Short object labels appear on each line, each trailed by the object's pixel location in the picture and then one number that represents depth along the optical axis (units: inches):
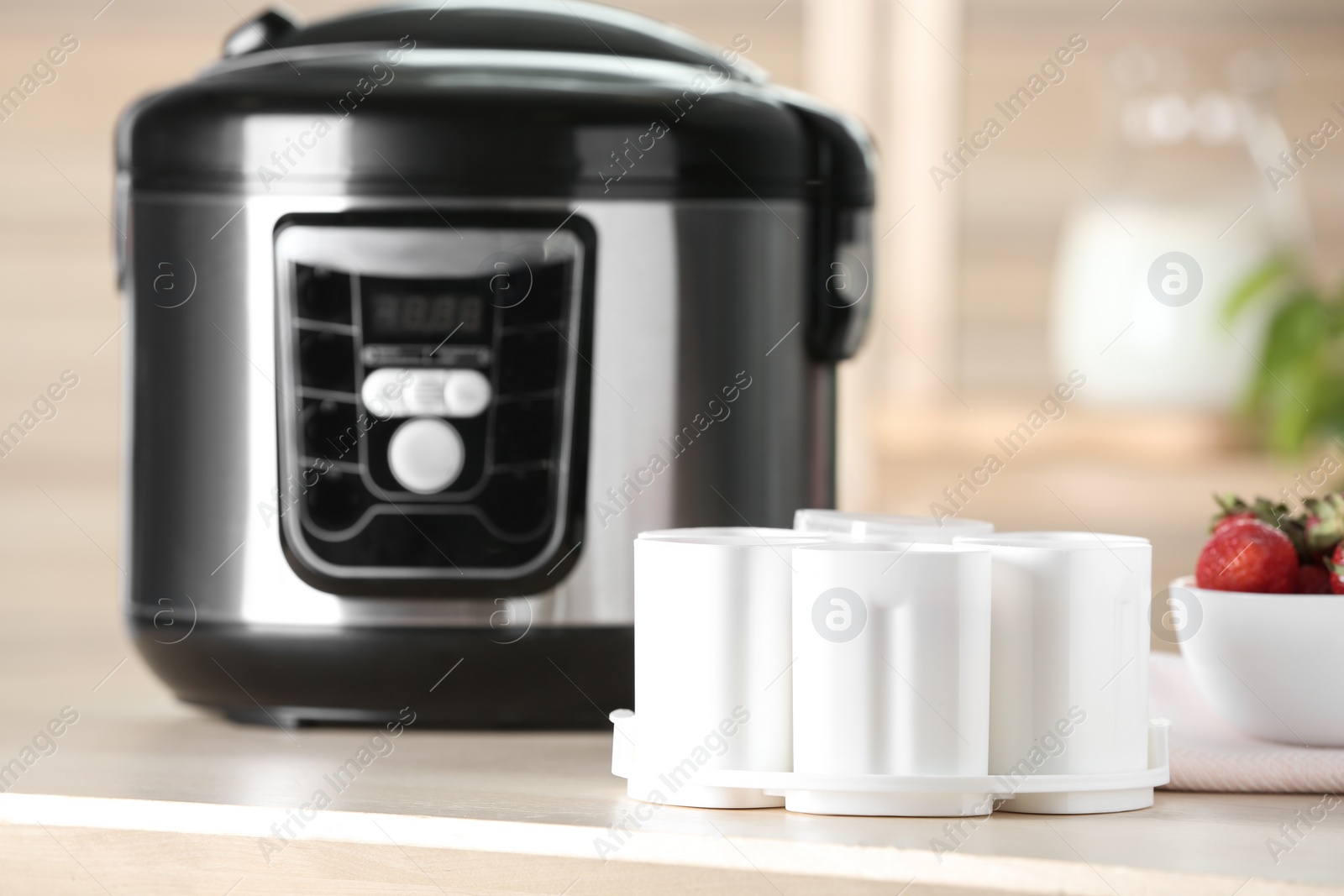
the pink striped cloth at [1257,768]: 60.7
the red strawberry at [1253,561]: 62.0
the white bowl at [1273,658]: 61.3
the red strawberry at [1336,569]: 61.9
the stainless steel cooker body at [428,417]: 64.8
